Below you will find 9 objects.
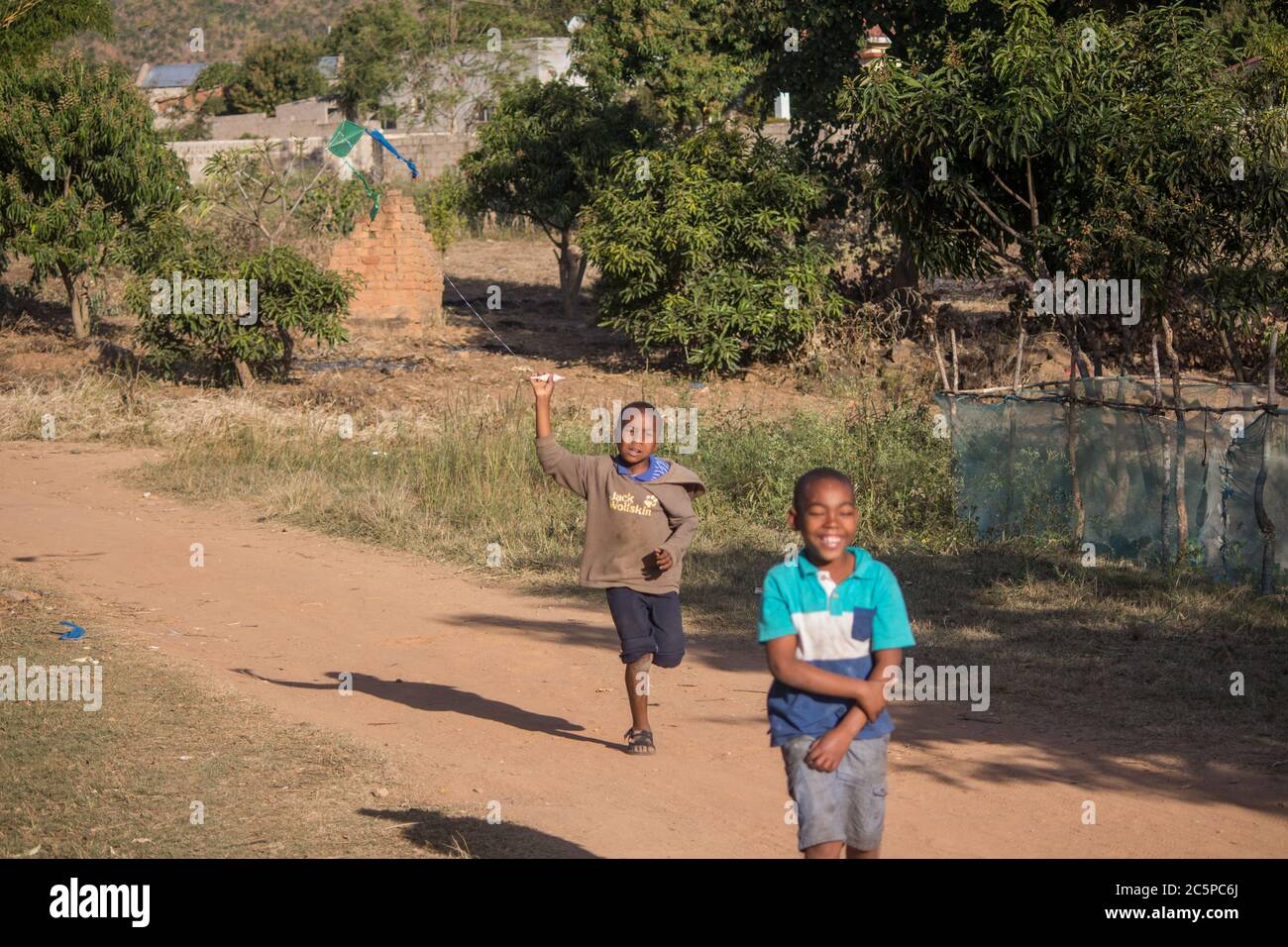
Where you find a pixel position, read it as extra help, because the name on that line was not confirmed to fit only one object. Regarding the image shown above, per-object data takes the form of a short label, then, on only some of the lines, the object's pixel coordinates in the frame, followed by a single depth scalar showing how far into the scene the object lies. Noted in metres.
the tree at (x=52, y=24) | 17.70
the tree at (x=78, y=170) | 18.17
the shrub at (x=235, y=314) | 16.73
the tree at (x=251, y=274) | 16.89
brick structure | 21.41
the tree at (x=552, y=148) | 23.25
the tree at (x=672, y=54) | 22.39
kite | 20.81
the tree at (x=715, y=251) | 18.31
